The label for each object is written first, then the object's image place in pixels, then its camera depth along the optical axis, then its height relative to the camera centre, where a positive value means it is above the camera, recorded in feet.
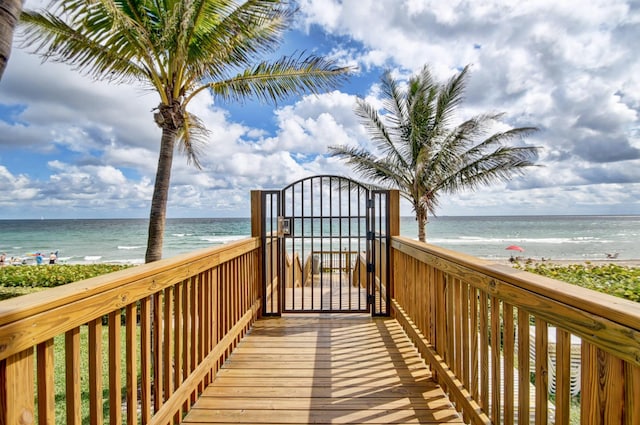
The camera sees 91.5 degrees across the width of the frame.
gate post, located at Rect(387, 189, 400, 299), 12.41 -0.54
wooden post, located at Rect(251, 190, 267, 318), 12.38 -0.40
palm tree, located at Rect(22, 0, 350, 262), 11.62 +6.65
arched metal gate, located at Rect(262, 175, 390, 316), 12.53 -0.55
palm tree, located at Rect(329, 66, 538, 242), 27.48 +6.01
